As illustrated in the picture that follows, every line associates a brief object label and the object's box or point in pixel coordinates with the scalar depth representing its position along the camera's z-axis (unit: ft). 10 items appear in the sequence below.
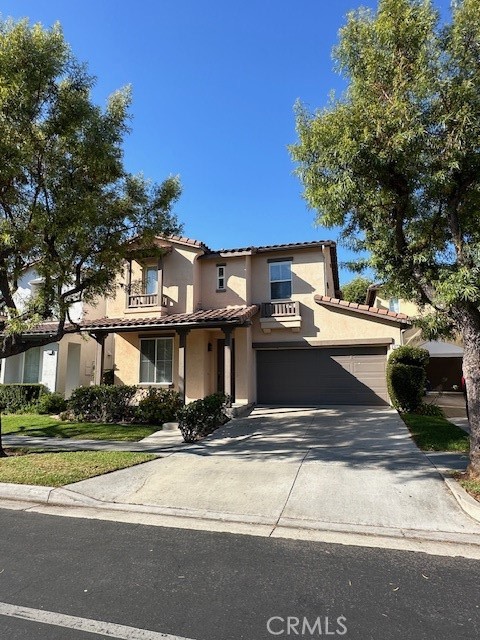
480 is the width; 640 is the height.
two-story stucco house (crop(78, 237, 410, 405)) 53.78
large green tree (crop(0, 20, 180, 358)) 27.27
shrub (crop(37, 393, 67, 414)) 53.83
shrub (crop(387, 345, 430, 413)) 46.93
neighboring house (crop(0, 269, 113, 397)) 60.85
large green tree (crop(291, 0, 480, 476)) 21.01
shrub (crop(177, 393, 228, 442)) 36.06
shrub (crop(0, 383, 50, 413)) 57.26
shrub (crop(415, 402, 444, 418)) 46.39
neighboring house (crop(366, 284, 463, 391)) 83.46
